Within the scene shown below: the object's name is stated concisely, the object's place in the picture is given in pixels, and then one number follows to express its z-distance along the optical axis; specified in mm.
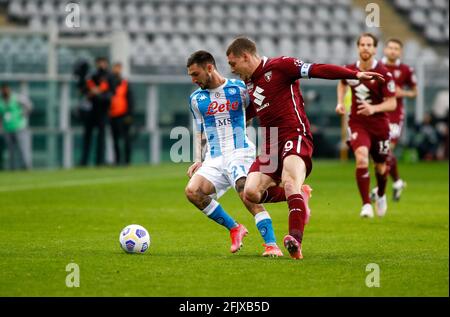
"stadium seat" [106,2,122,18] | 31516
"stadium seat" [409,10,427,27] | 33375
